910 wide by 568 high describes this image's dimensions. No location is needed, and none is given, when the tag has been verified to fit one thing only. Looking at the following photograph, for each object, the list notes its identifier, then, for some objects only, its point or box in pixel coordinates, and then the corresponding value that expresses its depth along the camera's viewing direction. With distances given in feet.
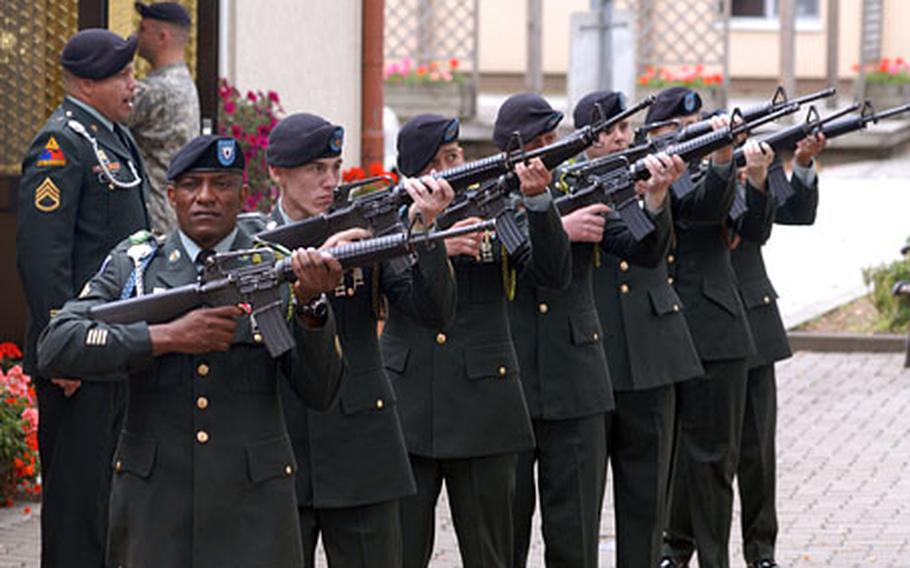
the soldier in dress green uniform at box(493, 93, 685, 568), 38.04
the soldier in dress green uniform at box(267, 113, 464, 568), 31.85
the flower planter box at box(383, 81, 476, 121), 136.02
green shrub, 81.55
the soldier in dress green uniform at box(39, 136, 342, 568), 28.03
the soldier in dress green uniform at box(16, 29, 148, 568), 37.25
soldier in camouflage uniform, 47.50
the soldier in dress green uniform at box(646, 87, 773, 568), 43.74
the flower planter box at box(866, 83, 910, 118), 140.77
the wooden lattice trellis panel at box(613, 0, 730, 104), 142.51
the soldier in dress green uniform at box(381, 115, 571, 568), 35.17
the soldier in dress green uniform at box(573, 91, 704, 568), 40.24
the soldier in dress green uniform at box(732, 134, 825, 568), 45.17
